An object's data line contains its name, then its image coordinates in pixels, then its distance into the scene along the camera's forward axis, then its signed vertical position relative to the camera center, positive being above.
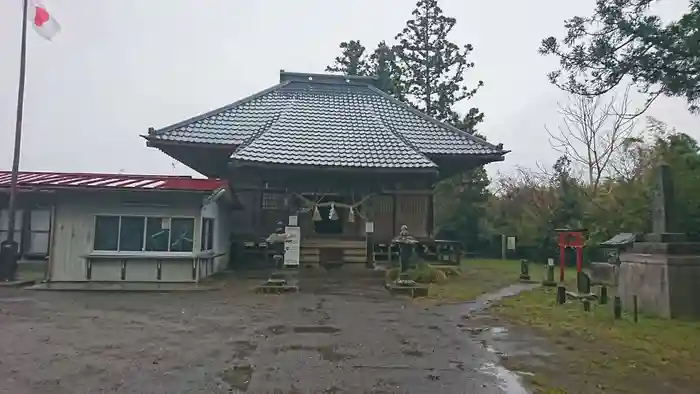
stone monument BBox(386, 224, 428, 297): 11.31 -0.95
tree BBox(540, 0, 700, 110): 6.33 +2.30
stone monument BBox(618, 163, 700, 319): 8.27 -0.42
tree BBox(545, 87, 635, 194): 27.75 +4.53
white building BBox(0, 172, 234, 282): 12.17 -0.04
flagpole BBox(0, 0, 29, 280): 12.97 +0.59
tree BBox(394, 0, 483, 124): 28.86 +9.27
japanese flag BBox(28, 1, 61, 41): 14.24 +5.48
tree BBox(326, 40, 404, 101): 29.72 +9.85
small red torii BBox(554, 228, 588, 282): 11.52 -0.02
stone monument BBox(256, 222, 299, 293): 11.35 -1.04
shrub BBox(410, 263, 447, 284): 13.63 -1.01
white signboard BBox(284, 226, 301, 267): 13.90 -0.39
